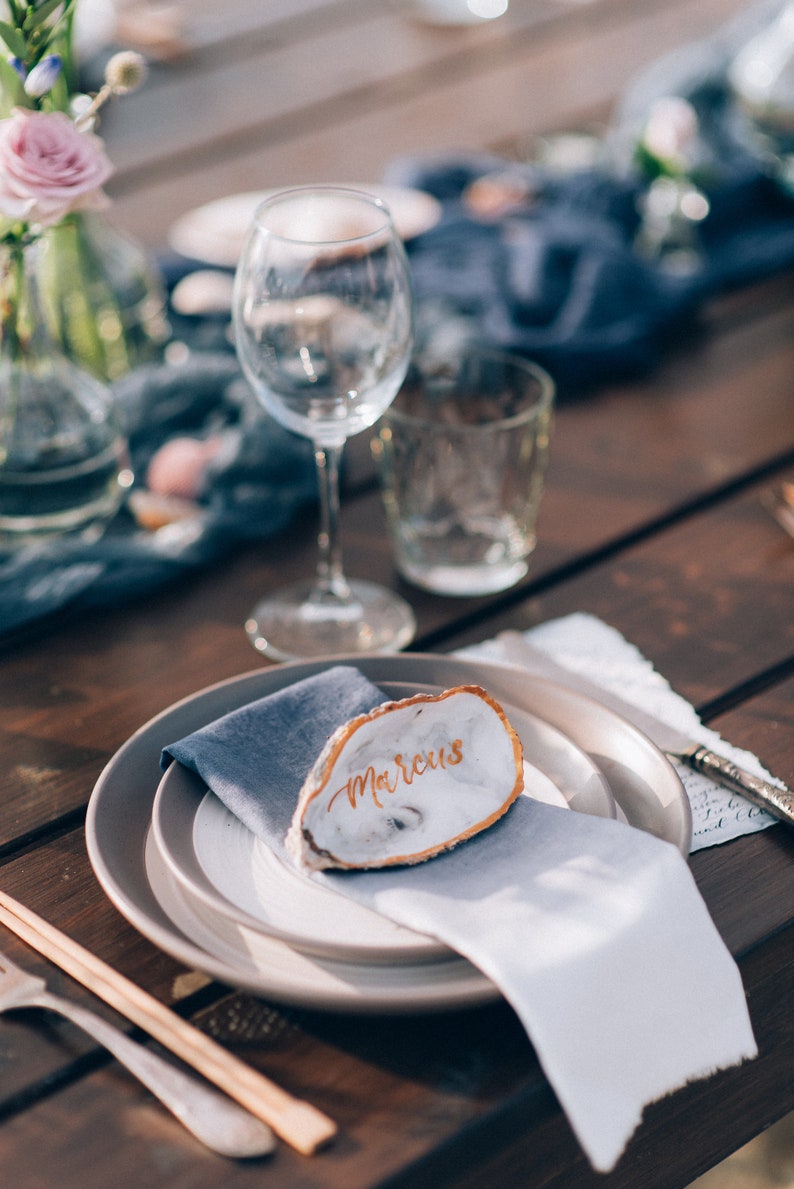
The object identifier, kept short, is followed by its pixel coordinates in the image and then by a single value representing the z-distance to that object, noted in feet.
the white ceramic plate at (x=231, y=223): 3.92
